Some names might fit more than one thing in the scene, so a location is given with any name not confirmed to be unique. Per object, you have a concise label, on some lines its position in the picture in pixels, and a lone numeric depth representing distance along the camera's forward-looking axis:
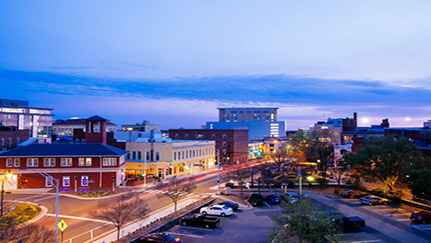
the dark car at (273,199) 40.94
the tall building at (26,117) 147.85
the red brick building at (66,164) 50.25
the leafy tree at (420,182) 32.41
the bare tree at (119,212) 24.66
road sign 20.89
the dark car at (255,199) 39.94
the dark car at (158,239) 23.98
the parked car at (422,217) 30.79
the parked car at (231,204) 36.84
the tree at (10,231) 14.95
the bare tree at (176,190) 35.66
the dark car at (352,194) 45.06
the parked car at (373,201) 39.78
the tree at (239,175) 50.00
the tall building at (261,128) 175.12
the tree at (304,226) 16.97
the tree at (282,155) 73.70
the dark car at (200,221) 29.47
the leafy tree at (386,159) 44.03
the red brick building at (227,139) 93.88
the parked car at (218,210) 34.16
